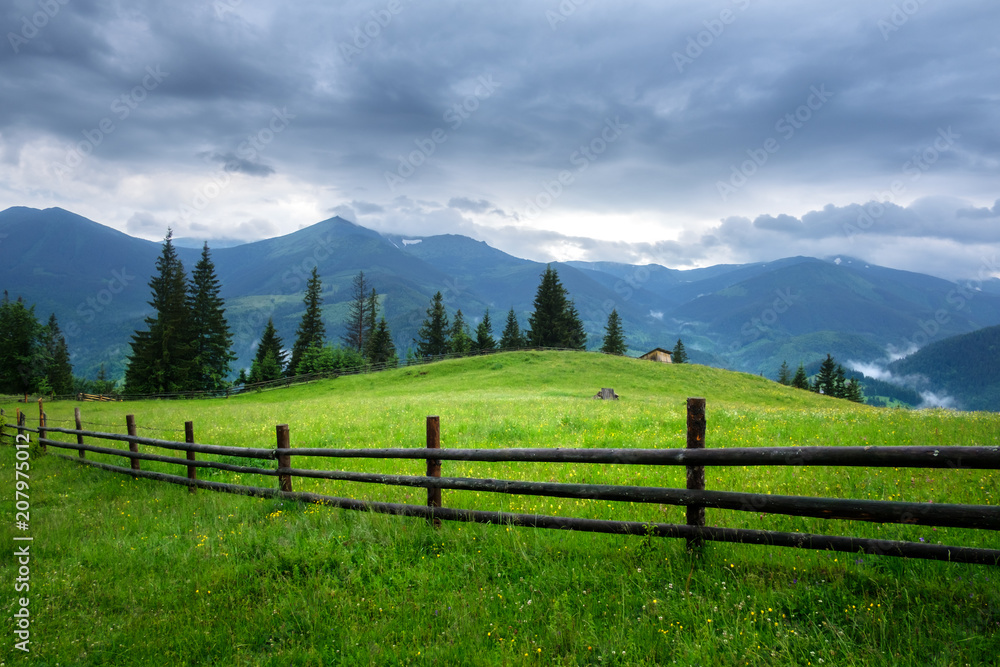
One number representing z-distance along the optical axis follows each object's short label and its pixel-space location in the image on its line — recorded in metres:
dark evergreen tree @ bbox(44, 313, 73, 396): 70.66
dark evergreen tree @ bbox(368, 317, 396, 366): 78.56
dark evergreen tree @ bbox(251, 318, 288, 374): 74.44
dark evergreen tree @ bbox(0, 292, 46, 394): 57.69
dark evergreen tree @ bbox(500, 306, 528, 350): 81.75
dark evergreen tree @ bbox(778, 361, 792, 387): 96.42
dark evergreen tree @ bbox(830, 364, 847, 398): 87.49
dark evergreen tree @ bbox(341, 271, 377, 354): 80.56
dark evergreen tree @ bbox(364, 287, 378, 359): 80.12
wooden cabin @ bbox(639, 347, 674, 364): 81.16
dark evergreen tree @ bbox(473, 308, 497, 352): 84.00
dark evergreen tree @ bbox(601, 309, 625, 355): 86.19
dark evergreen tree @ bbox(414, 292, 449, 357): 83.56
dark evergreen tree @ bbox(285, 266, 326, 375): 74.00
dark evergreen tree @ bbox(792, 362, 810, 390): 85.21
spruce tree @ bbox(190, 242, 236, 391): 58.25
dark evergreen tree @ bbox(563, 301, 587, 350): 83.50
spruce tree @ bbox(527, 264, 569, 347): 78.94
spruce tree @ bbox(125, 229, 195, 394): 55.28
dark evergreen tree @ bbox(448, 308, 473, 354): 82.72
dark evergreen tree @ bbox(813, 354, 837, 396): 87.50
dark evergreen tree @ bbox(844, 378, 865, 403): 88.25
